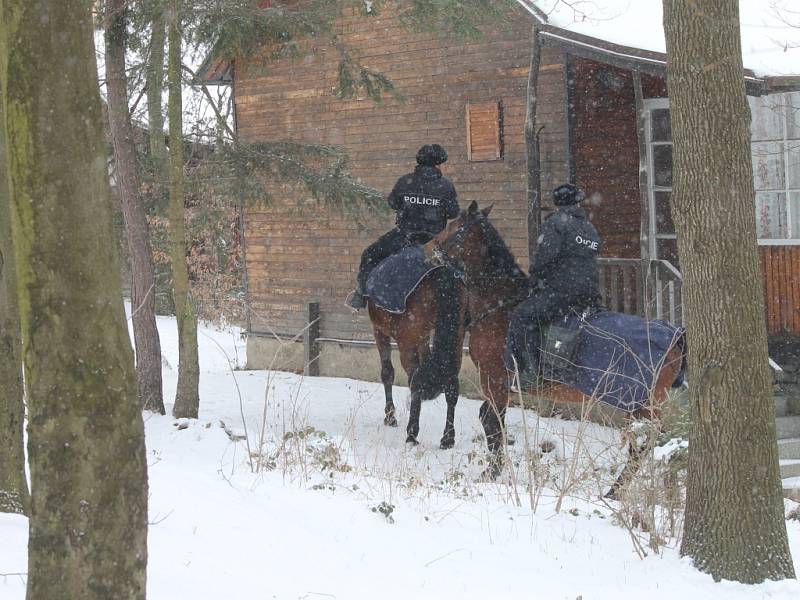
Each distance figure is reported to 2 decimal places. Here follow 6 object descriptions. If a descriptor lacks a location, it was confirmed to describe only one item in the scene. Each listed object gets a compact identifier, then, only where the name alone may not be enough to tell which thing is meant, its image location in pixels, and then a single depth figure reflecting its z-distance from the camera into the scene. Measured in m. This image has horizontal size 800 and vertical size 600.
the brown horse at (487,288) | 15.38
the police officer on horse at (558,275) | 14.10
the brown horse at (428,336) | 16.81
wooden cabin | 18.83
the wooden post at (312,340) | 27.17
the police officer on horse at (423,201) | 17.52
